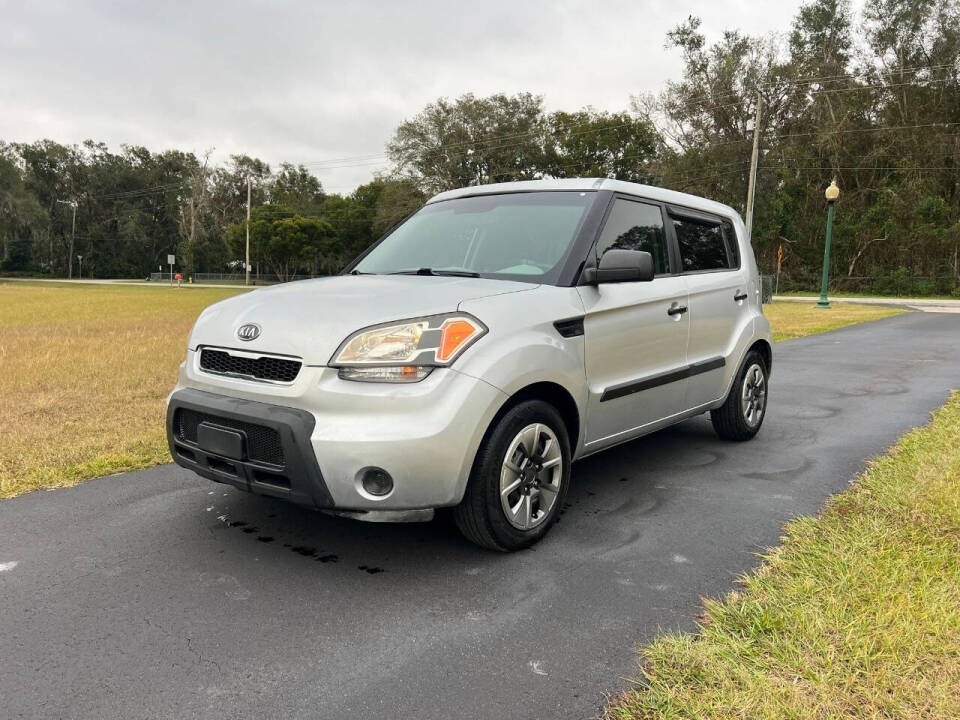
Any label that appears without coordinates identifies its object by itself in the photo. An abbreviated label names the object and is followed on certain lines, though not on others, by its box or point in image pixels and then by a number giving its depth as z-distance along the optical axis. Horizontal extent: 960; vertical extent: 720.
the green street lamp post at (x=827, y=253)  23.92
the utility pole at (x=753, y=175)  33.69
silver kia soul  3.00
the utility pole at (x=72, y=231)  82.12
